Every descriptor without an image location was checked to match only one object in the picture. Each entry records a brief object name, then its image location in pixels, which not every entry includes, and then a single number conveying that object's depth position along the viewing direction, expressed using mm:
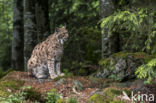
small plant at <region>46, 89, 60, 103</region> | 9606
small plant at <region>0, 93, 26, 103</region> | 7789
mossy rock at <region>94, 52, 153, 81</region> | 13516
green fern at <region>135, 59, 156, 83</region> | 8352
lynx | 15398
